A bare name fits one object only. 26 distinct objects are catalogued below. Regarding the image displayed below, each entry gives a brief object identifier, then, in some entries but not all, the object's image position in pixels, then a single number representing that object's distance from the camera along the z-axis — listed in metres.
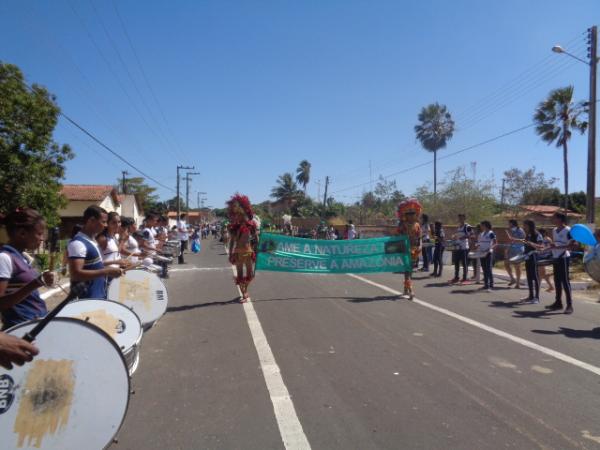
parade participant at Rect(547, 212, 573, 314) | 8.42
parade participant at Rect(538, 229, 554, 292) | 8.85
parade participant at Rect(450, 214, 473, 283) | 12.62
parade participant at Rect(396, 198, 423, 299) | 10.23
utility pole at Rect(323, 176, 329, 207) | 54.48
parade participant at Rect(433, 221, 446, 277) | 14.02
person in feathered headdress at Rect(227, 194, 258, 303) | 9.38
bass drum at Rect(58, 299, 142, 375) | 3.95
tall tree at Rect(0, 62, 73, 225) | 16.02
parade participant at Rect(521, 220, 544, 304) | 9.48
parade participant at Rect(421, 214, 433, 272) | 15.02
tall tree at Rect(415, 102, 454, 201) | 47.41
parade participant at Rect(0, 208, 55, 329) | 3.15
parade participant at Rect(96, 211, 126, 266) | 5.66
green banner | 10.27
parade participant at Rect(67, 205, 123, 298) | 3.94
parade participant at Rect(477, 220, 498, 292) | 11.27
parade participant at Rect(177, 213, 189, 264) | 18.97
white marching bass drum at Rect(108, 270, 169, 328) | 5.77
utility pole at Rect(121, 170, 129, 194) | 63.05
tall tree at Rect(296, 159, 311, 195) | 78.69
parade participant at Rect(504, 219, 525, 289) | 11.12
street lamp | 15.83
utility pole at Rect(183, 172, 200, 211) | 66.81
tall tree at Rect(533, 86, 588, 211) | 27.09
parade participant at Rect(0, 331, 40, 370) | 2.12
